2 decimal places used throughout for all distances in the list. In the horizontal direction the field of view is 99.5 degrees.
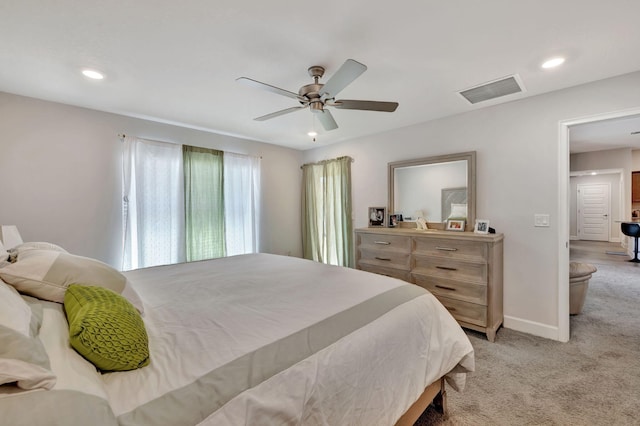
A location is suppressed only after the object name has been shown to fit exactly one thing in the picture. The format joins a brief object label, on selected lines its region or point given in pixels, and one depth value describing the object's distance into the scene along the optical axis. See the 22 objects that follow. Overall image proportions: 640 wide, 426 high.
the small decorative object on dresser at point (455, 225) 3.10
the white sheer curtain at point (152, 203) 3.23
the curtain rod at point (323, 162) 4.29
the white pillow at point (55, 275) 1.08
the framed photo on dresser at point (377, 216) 3.90
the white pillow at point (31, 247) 1.52
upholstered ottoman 2.89
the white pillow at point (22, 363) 0.60
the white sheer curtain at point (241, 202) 4.08
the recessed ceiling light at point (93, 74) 2.16
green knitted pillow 0.83
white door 7.27
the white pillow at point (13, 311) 0.73
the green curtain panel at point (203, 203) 3.62
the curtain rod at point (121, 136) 3.17
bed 0.72
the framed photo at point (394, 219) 3.74
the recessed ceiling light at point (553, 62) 2.01
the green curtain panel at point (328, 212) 4.29
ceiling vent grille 2.37
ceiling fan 1.76
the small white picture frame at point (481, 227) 2.89
